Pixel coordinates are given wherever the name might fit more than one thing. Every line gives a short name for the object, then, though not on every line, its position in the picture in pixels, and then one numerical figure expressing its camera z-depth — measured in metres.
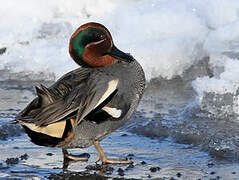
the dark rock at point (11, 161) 9.70
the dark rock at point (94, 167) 9.58
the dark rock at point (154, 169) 9.34
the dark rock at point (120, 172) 9.30
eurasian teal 9.17
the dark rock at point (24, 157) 9.96
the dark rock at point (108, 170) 9.47
